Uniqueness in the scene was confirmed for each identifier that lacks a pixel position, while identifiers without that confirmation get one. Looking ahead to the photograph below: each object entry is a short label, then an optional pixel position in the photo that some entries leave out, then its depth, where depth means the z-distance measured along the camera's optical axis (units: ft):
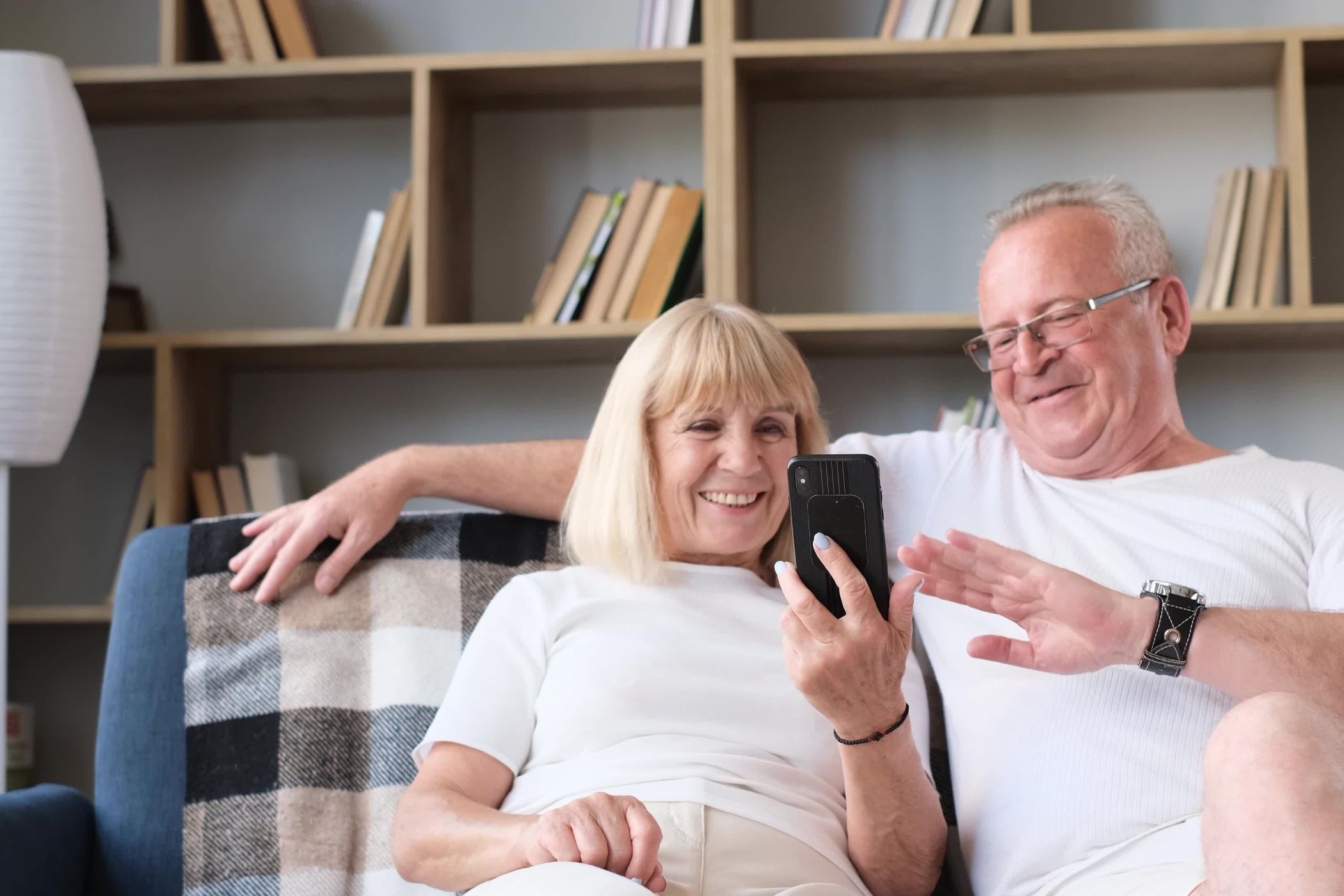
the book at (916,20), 7.41
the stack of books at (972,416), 7.48
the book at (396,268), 7.80
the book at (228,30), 7.72
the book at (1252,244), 7.27
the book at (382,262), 7.81
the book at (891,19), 7.52
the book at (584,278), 7.57
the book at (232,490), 7.92
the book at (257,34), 7.77
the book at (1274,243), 7.24
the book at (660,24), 7.61
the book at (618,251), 7.59
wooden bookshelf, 7.30
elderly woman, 3.76
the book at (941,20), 7.38
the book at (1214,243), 7.38
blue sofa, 4.75
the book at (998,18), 7.75
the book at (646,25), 7.68
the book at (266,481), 7.98
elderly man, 3.04
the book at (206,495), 7.85
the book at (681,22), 7.55
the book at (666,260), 7.52
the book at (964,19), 7.30
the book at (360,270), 7.86
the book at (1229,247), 7.26
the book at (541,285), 7.70
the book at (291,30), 7.80
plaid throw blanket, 4.85
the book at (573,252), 7.64
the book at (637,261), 7.54
